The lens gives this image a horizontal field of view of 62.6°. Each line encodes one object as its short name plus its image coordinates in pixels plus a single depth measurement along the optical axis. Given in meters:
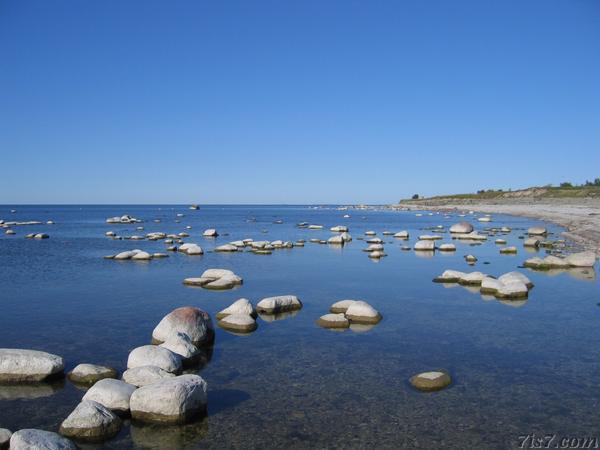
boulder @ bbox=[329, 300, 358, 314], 19.83
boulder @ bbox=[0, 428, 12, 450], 9.02
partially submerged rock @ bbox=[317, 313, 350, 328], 17.91
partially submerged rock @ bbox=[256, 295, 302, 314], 20.00
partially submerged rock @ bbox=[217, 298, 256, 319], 18.95
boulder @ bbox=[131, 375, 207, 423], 10.31
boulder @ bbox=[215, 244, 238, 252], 43.47
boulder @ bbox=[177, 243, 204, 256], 40.41
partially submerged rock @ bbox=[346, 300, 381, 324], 18.55
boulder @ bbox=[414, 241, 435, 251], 43.03
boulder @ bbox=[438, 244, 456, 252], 42.88
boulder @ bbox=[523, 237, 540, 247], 42.66
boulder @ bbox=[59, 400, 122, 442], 9.67
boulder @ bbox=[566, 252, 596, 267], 31.47
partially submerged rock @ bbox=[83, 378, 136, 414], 10.52
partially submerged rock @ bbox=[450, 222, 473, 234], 58.57
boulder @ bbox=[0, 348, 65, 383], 12.62
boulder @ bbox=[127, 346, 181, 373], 12.62
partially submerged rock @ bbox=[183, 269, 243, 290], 25.50
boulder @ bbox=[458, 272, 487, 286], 25.64
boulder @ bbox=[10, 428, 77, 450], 8.39
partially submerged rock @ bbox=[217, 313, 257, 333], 17.66
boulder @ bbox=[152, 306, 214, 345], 15.72
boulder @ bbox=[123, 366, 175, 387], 11.64
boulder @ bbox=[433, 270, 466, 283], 26.77
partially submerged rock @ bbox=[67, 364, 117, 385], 12.59
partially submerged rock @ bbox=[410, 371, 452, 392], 12.26
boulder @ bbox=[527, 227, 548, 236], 51.93
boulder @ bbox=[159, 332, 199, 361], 13.88
